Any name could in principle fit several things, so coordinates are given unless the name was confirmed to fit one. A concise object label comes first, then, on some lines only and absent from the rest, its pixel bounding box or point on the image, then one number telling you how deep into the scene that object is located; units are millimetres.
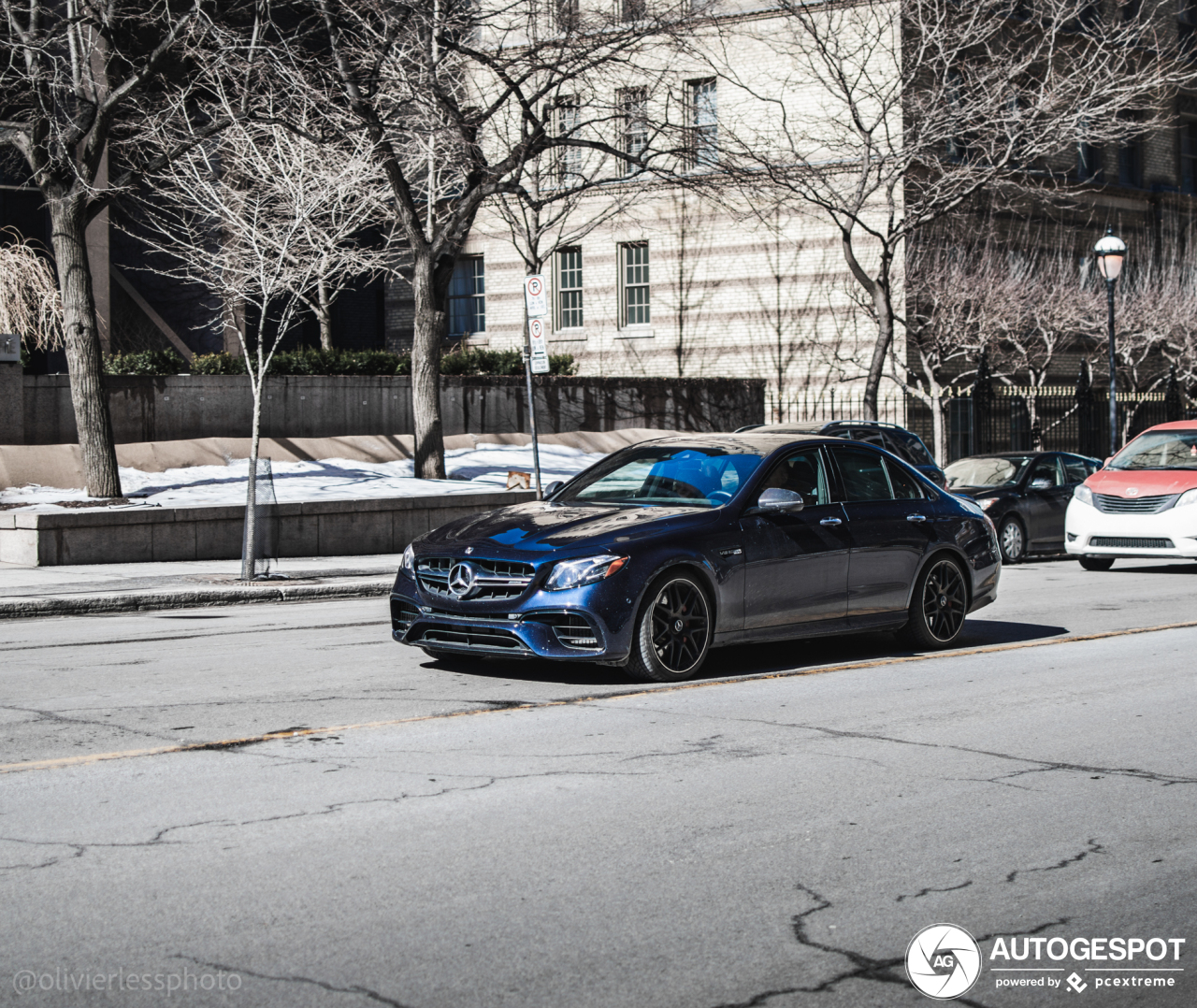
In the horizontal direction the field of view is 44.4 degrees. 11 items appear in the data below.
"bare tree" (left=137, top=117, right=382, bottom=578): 18875
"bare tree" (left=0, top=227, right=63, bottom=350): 23797
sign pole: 17312
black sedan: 20188
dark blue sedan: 8648
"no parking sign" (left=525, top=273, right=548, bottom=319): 17578
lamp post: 25141
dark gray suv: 18922
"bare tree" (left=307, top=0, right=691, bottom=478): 19766
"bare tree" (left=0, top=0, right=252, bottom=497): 18062
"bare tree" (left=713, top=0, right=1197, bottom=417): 24375
